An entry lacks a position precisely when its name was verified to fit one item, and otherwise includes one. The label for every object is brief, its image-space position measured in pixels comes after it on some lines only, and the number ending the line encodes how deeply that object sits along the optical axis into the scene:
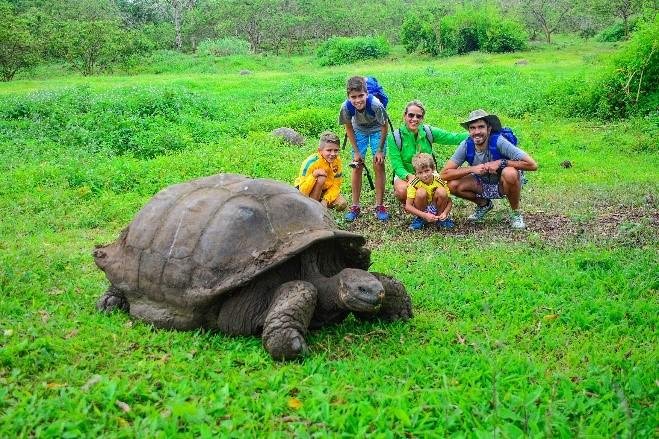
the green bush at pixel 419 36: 39.44
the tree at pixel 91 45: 32.38
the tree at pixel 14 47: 28.14
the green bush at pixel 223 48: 41.38
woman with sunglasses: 7.16
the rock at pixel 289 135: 11.98
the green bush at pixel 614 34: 37.00
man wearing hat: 6.72
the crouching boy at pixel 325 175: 7.05
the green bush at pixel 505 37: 35.62
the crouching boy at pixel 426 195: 6.81
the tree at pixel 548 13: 45.59
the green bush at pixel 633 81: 13.78
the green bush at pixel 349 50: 36.59
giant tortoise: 3.86
